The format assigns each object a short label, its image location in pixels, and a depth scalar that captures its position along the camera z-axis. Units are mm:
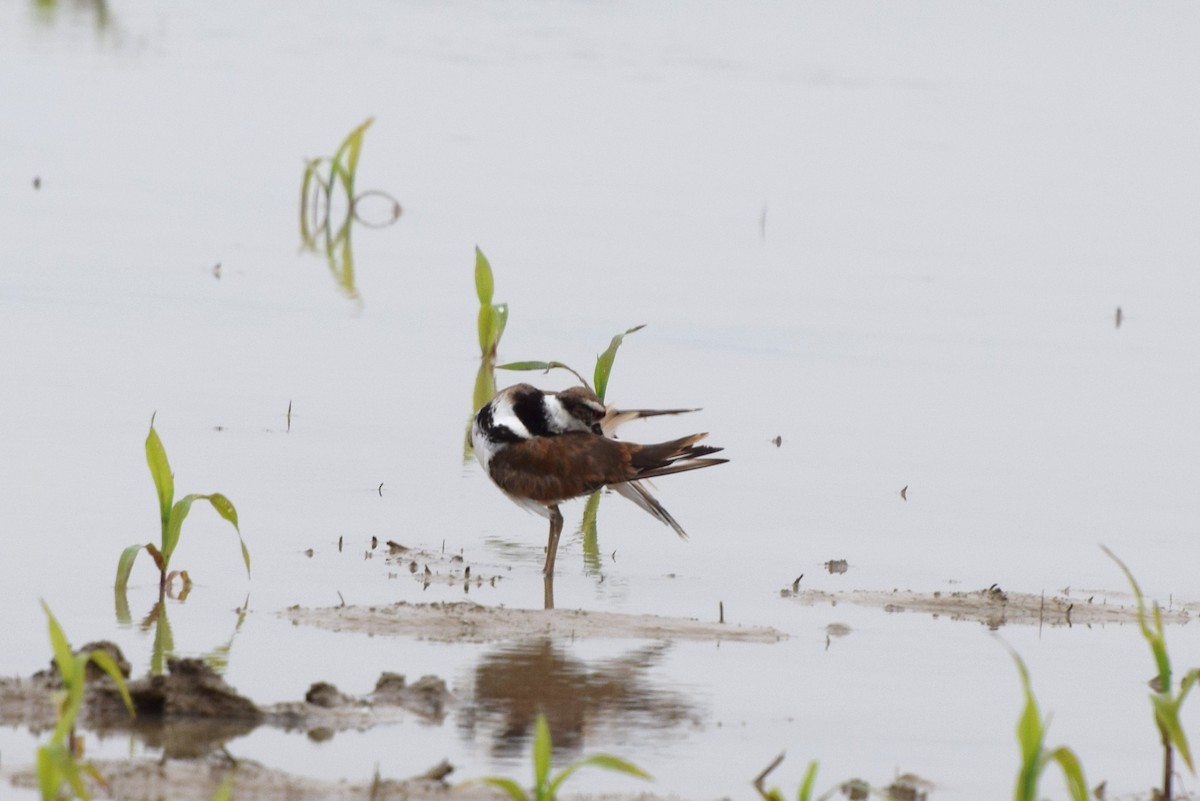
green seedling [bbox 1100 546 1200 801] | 9422
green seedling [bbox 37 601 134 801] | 7875
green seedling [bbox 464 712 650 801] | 8562
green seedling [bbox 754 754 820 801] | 8703
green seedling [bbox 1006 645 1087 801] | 8484
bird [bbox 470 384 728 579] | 14680
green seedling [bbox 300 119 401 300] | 26578
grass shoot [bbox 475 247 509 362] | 20266
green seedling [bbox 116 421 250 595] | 12797
